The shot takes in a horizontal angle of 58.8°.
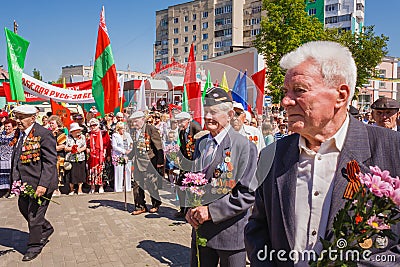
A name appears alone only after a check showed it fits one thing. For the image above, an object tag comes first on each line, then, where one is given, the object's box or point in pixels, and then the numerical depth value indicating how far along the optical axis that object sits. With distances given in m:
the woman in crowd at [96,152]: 8.59
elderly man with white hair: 1.58
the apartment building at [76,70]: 99.25
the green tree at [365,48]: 25.05
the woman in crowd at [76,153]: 8.41
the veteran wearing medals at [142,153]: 5.45
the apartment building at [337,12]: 54.57
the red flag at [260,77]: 6.39
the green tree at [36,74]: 68.76
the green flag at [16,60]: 8.02
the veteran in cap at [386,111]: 4.70
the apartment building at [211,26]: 67.81
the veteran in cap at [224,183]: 2.70
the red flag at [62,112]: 11.02
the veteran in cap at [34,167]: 4.83
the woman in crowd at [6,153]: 8.09
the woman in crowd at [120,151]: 7.51
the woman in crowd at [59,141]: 8.52
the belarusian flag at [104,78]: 7.25
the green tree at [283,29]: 23.33
